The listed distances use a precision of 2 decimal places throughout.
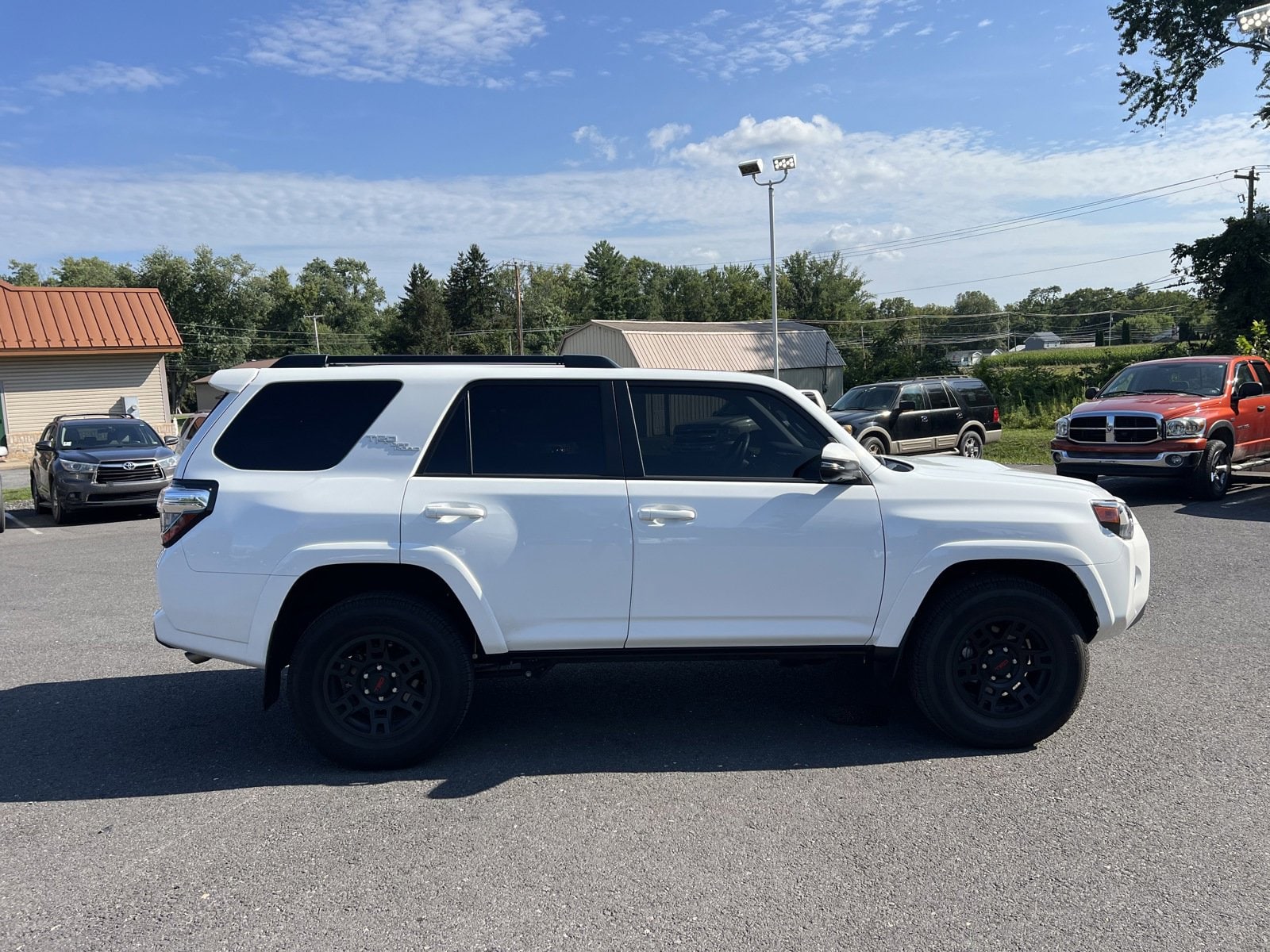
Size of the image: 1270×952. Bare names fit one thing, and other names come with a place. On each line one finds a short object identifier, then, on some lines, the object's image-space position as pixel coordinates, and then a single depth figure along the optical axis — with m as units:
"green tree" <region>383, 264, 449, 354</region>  74.25
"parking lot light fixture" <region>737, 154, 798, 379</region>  25.44
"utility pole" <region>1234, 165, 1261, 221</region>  42.84
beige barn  39.94
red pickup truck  12.80
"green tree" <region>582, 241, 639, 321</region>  90.69
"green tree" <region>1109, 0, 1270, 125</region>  28.72
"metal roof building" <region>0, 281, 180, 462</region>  26.22
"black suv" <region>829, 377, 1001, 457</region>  18.86
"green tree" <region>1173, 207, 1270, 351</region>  27.17
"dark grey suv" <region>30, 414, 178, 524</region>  14.04
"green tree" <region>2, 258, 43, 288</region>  84.62
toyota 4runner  4.36
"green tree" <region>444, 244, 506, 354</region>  80.94
